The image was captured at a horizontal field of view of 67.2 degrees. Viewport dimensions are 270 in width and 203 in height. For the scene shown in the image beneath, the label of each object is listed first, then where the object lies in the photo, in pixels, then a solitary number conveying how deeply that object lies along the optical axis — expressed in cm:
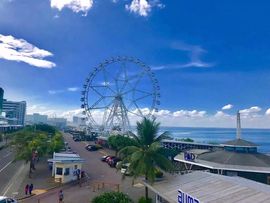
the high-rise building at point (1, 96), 12153
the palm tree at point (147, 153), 1824
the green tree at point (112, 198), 1634
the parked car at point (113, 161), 3460
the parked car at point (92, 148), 5115
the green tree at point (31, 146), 2936
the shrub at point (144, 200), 1807
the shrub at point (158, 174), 1847
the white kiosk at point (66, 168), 2669
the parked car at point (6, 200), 1714
